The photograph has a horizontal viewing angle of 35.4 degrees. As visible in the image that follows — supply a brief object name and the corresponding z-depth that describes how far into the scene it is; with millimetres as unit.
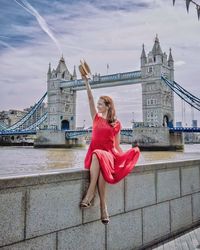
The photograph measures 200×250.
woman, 2166
